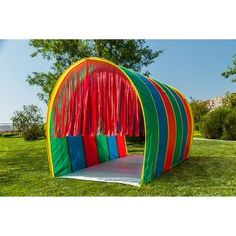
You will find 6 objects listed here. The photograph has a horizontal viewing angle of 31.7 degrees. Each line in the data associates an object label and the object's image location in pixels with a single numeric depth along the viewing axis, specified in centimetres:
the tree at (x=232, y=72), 1476
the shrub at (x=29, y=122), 1572
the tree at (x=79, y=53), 1446
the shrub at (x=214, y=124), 1400
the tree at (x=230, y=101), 1448
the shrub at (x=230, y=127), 1382
